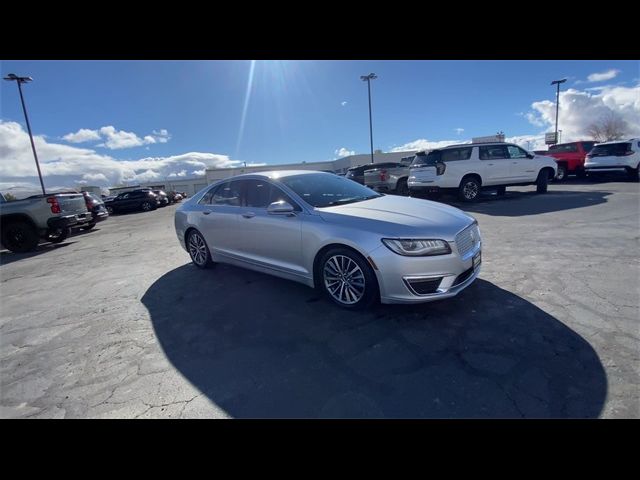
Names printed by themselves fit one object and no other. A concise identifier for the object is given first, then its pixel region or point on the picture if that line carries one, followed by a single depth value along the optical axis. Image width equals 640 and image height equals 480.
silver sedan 2.77
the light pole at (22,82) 18.03
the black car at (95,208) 10.99
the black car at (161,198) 22.88
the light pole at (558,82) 28.70
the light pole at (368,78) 27.35
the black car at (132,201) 21.00
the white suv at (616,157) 12.21
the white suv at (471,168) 9.63
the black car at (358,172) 14.91
